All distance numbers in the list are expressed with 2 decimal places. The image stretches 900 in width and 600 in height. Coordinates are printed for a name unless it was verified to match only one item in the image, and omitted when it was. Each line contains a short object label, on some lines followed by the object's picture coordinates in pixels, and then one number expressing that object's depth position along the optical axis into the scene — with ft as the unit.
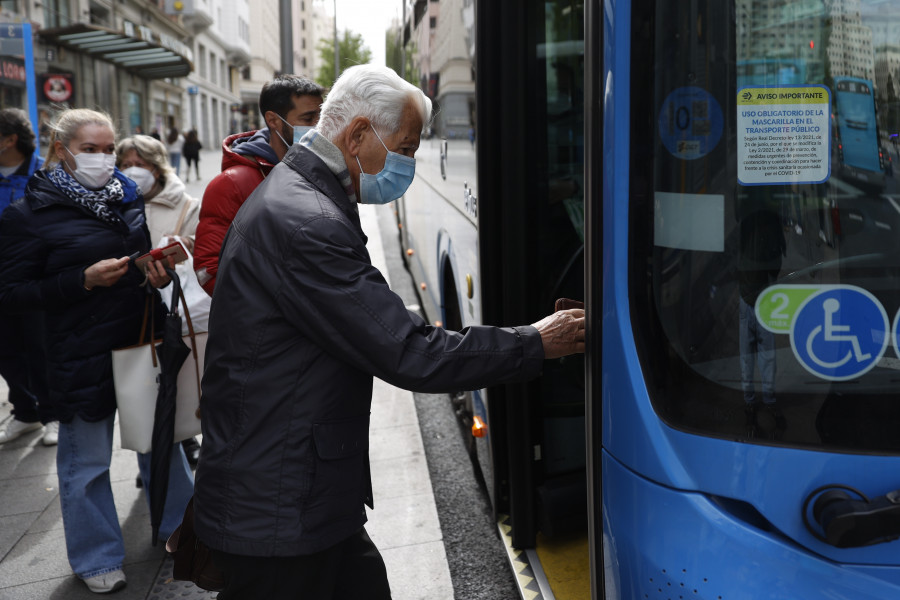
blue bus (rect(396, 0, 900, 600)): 5.14
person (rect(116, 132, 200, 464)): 13.05
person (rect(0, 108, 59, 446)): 14.71
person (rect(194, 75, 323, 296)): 10.63
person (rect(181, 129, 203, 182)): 76.02
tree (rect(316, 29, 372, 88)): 155.74
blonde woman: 10.03
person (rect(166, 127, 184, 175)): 73.51
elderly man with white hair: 5.64
